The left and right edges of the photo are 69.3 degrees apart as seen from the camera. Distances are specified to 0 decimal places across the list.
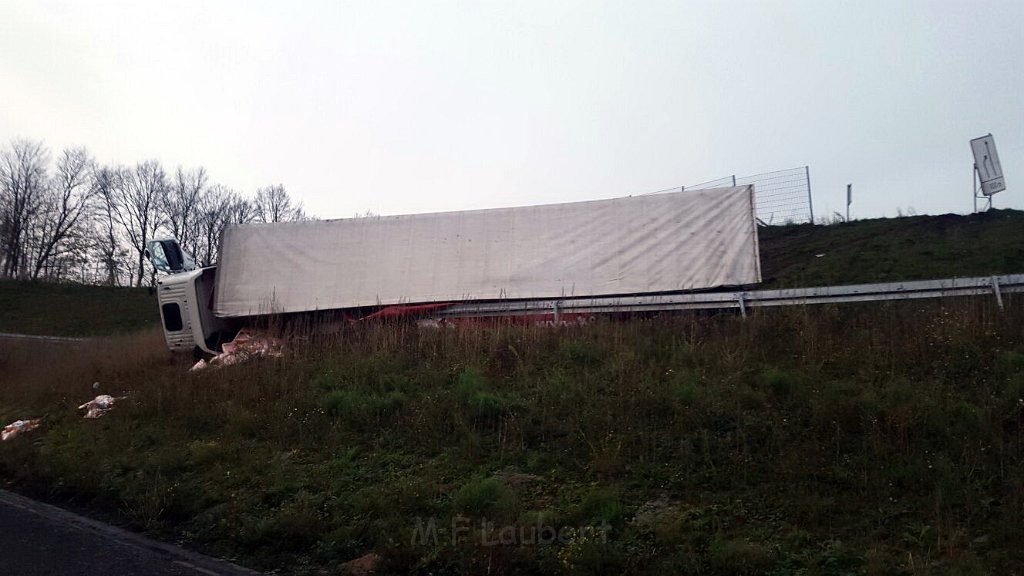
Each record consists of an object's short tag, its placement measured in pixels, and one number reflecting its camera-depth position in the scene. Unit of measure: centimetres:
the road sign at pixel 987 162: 1468
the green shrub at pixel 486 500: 605
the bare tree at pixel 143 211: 5794
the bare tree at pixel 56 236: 5259
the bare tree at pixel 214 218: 5753
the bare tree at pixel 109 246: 5350
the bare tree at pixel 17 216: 5234
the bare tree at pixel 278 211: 6076
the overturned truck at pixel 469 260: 1270
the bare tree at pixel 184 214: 5822
